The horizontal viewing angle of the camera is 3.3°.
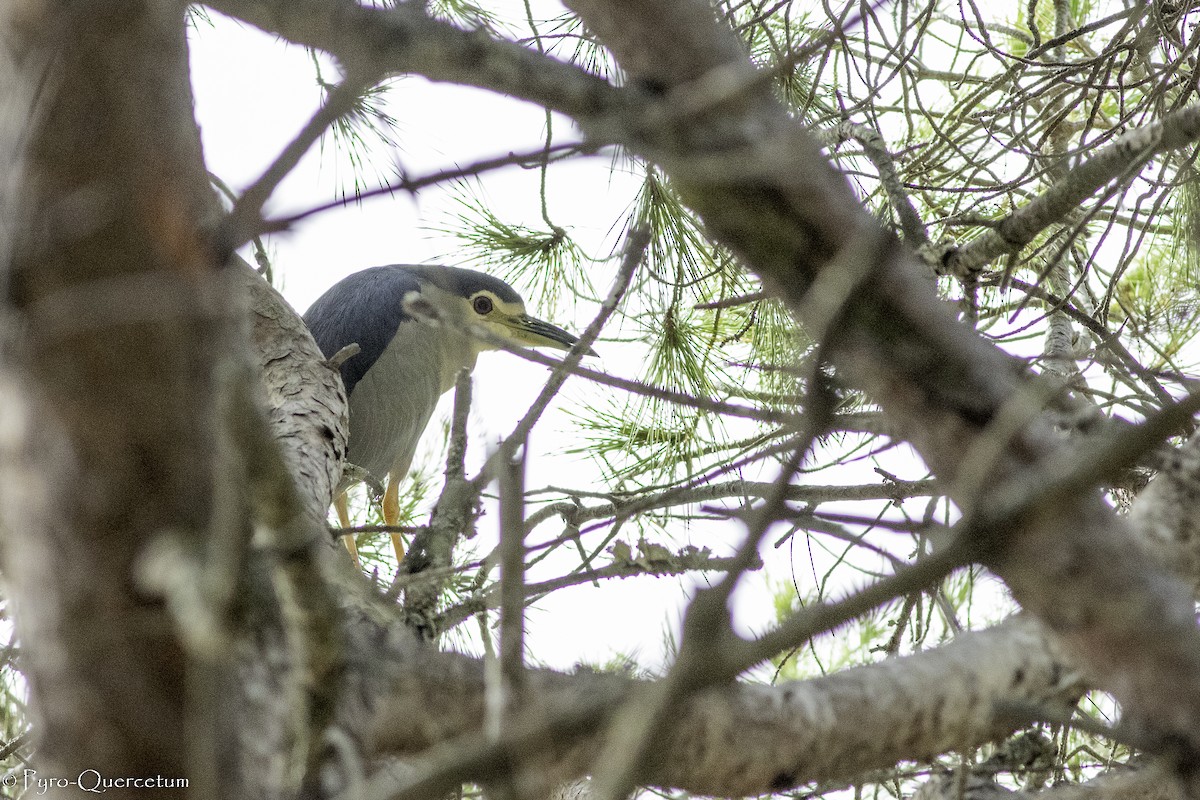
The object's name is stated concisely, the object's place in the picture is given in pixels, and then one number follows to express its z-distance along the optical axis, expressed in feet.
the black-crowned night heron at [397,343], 49.60
